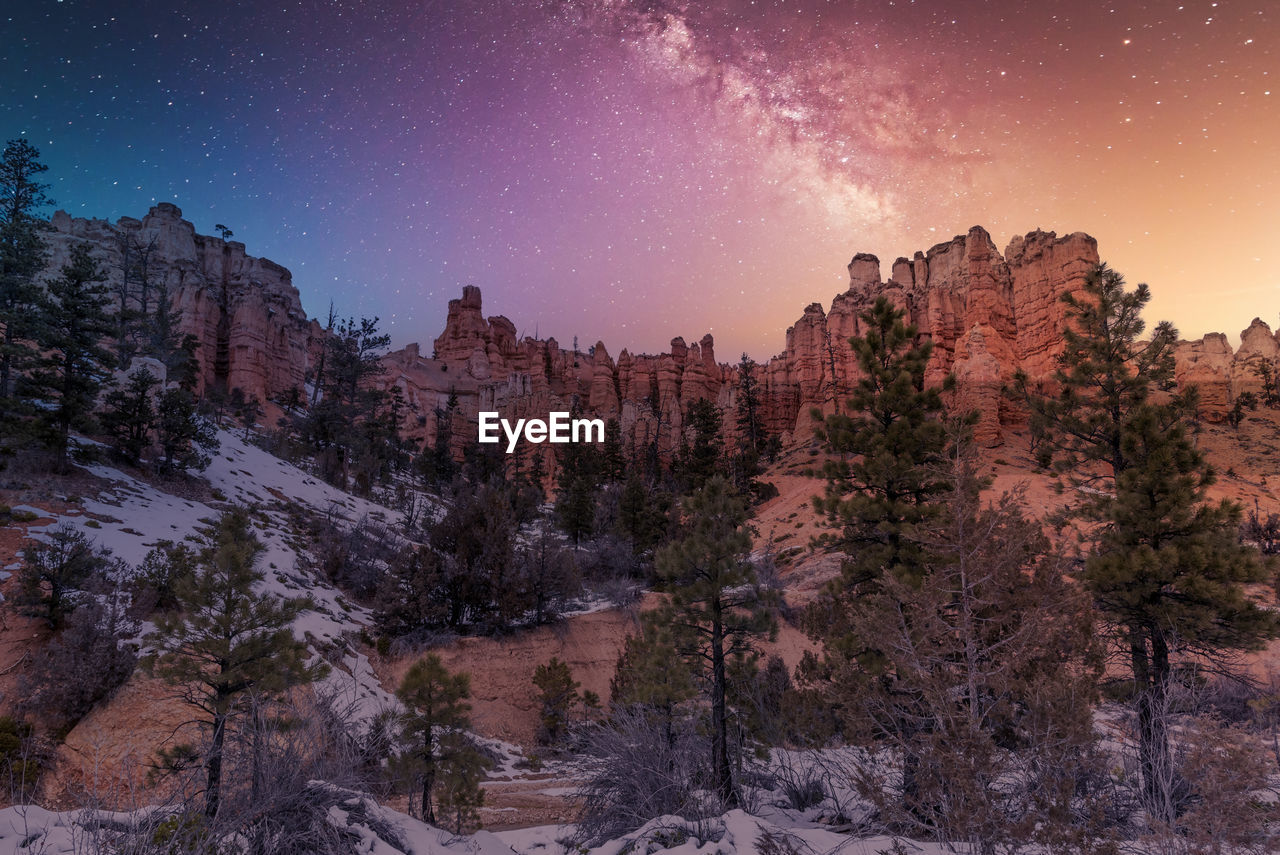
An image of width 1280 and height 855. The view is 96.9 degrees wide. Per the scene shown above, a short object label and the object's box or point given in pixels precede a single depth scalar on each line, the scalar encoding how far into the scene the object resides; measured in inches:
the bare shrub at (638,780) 404.2
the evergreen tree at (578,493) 1577.3
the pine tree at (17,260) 801.6
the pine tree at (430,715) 554.6
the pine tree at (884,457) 534.0
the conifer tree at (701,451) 2070.6
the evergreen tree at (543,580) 1105.4
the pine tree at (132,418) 929.5
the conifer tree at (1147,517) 474.3
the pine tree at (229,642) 380.2
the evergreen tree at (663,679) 515.2
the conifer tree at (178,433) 959.8
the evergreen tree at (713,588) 530.9
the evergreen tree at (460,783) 526.9
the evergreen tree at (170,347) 1588.3
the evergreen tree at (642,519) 1456.7
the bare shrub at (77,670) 497.4
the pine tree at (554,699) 902.4
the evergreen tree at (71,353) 802.2
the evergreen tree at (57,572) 561.9
